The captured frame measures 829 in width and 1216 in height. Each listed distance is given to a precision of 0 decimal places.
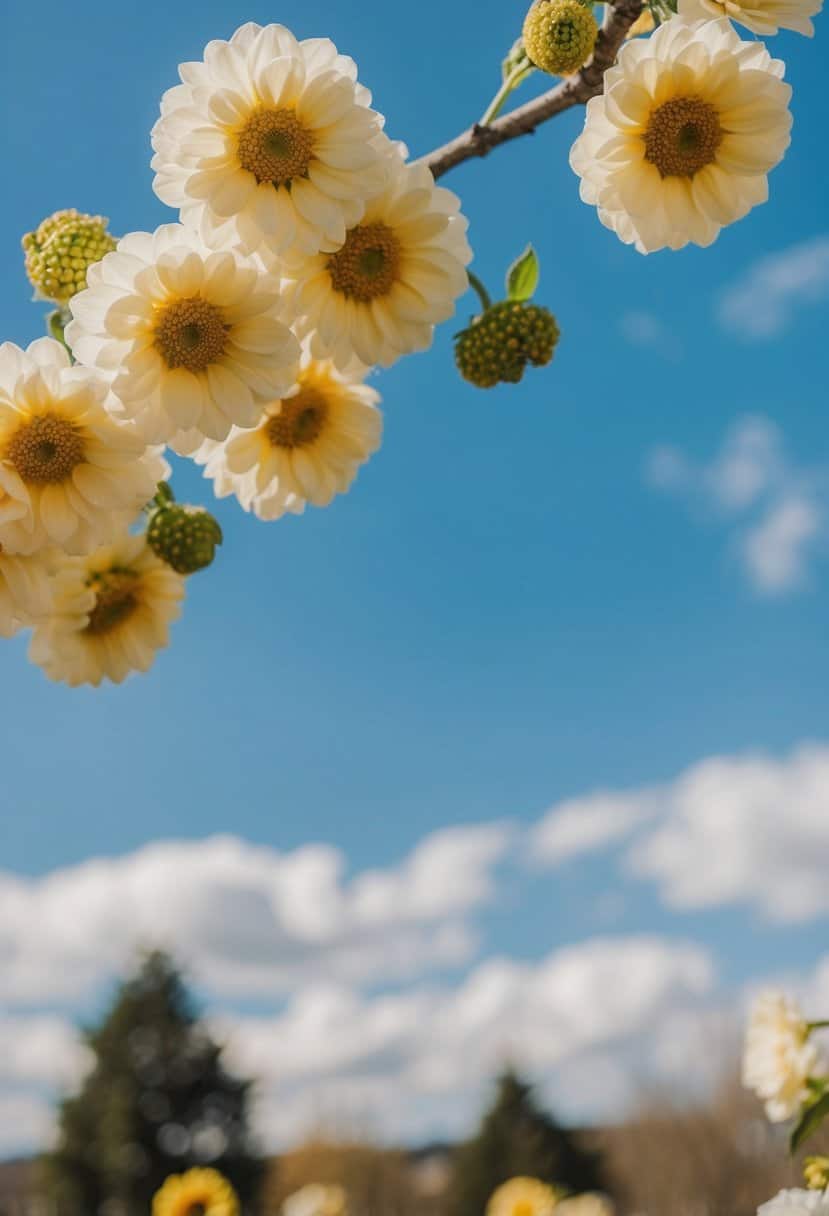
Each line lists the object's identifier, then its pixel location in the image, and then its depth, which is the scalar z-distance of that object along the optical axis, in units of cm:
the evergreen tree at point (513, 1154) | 1496
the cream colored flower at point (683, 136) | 58
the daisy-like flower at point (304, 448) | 69
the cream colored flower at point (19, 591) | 60
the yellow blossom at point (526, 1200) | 446
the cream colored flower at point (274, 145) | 58
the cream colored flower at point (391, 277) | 60
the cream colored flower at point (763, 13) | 58
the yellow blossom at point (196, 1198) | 480
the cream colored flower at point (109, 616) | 70
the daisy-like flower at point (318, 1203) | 417
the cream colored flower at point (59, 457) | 59
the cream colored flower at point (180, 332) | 59
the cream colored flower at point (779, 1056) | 93
